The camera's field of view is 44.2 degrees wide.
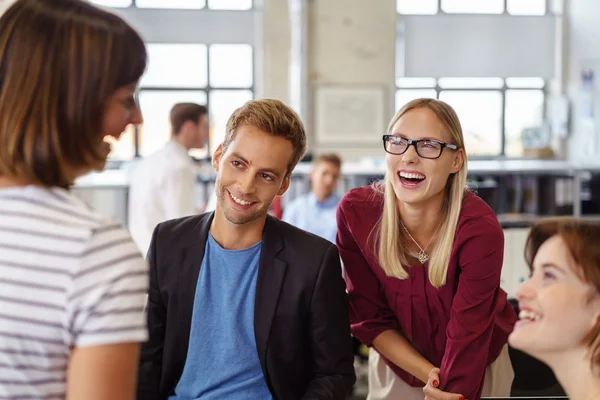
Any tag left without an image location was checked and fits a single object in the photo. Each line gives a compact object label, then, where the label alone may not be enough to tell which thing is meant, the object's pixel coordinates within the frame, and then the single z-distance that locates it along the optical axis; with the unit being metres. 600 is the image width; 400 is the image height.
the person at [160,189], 3.93
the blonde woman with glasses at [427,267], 1.88
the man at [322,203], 5.03
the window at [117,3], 9.61
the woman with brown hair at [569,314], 1.23
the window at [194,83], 9.80
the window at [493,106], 10.34
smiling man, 1.71
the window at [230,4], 9.91
